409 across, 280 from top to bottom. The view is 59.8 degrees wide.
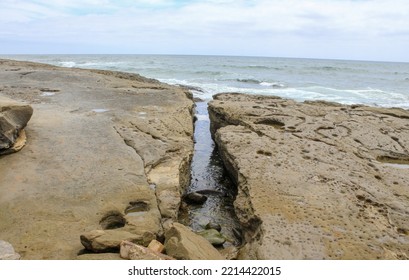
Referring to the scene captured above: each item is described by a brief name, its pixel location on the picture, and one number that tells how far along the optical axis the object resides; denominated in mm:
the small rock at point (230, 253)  3238
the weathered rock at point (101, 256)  2645
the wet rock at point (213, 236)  3659
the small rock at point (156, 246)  2862
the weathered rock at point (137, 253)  2598
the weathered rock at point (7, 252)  2578
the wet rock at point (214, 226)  4031
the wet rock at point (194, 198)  4676
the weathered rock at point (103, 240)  2744
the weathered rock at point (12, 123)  4121
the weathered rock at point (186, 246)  2693
